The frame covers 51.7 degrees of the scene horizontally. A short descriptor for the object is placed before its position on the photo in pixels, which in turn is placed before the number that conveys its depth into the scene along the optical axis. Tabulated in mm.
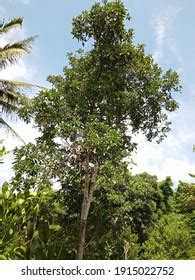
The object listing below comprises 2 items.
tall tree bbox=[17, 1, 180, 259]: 6331
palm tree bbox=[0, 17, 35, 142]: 8392
